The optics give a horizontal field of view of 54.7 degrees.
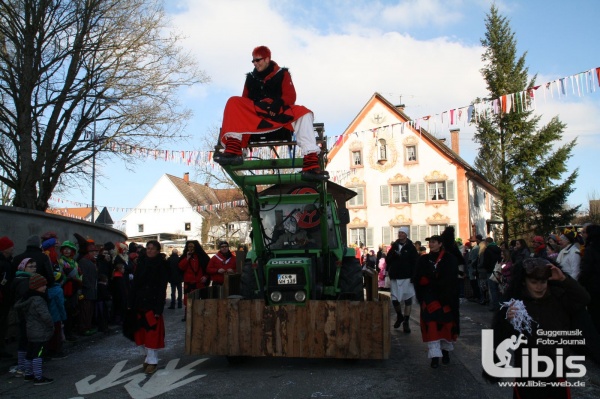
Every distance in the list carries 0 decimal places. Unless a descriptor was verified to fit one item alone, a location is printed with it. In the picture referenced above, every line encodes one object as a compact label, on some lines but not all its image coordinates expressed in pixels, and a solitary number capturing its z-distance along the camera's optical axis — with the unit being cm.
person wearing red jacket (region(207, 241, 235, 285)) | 1345
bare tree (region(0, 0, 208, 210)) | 1548
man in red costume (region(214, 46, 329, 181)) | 746
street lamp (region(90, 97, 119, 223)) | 1803
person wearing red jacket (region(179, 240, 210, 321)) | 1355
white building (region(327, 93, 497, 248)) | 4006
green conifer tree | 3516
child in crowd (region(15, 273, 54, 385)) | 766
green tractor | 777
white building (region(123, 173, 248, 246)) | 5594
